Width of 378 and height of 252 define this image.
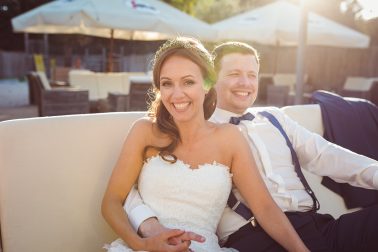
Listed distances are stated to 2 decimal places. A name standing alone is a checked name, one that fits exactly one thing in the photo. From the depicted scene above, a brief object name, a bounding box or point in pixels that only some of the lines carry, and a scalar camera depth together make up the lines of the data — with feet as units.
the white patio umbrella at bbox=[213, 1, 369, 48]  29.86
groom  6.95
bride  6.68
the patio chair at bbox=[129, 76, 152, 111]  23.41
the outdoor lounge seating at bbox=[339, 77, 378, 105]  24.71
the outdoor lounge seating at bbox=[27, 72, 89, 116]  23.39
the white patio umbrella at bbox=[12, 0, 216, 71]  23.40
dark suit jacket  9.38
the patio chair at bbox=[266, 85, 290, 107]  31.68
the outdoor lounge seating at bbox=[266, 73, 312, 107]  31.53
